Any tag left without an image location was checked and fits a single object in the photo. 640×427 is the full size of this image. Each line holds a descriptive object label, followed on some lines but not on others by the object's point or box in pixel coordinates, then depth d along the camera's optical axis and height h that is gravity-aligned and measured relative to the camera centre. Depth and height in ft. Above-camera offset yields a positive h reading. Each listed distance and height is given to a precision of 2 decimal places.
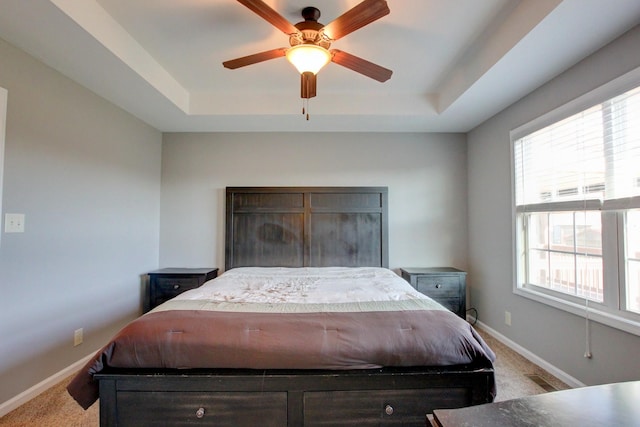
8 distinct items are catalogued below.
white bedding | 5.88 -1.65
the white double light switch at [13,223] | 6.27 +0.03
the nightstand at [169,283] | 10.45 -2.13
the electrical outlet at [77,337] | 7.89 -3.08
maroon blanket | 4.69 -1.99
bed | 4.64 -2.37
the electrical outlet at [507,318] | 9.38 -3.08
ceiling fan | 4.98 +3.58
